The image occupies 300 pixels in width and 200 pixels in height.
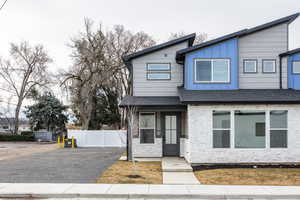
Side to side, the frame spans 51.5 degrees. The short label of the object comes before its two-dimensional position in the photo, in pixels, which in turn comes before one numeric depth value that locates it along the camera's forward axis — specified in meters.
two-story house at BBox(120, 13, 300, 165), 13.38
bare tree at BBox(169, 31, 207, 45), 36.75
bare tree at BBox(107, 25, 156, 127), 37.94
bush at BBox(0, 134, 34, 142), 38.32
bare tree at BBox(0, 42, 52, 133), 42.12
